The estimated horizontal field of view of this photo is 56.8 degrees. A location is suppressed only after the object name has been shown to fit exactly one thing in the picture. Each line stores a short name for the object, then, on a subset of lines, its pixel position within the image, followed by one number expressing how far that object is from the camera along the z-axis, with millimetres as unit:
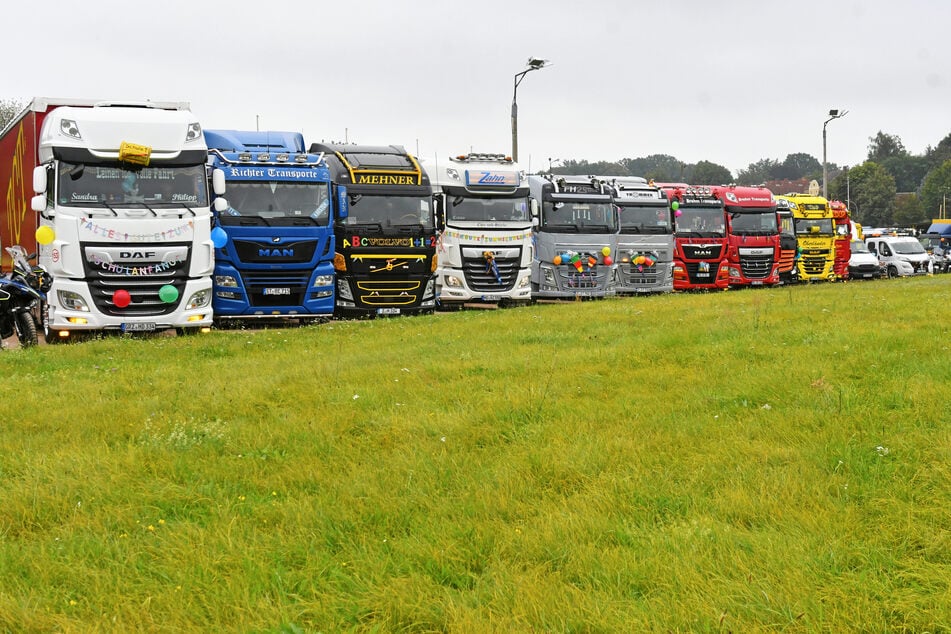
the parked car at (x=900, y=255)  39188
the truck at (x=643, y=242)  23578
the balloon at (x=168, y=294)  13641
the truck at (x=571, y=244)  21812
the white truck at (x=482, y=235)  19688
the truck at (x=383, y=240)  17516
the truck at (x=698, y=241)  25984
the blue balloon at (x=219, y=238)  14531
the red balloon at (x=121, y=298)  13430
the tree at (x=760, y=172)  173475
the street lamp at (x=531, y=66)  28266
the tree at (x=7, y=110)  79250
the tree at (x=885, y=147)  163625
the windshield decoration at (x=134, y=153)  13359
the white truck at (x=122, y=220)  13188
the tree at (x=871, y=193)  110500
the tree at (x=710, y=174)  131638
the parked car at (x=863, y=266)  38219
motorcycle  12852
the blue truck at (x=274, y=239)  15594
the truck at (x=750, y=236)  27500
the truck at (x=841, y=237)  33625
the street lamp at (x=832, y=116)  45762
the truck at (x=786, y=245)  31359
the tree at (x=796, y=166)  184000
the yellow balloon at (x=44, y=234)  12913
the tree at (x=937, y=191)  114438
